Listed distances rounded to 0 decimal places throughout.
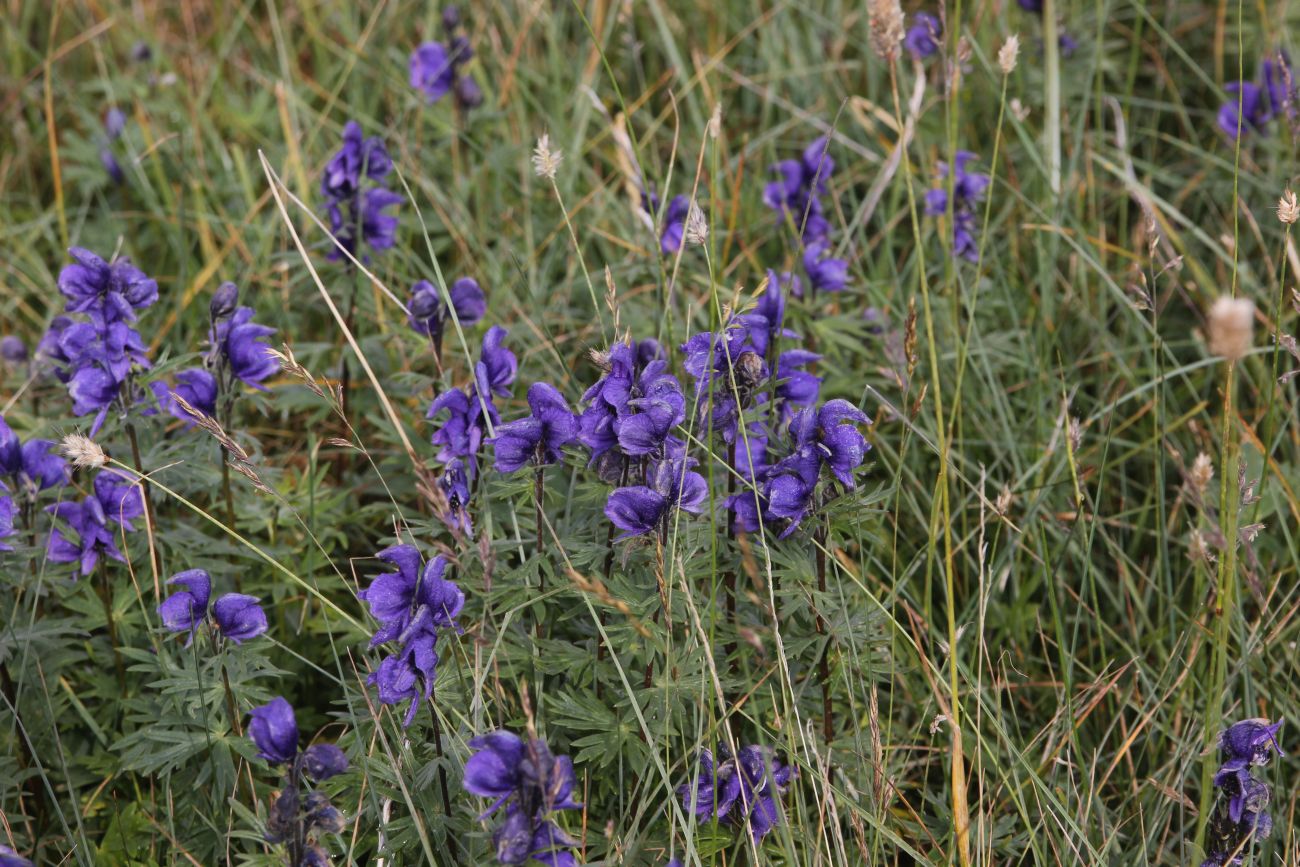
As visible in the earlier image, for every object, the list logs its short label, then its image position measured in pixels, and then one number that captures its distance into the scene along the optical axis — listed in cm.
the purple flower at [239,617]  255
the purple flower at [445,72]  456
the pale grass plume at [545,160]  263
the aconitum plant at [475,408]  277
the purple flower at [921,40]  476
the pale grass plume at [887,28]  260
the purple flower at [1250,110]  440
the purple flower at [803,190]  393
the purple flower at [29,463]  291
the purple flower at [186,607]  253
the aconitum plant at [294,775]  209
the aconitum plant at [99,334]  297
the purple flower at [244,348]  302
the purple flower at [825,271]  365
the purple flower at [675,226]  381
